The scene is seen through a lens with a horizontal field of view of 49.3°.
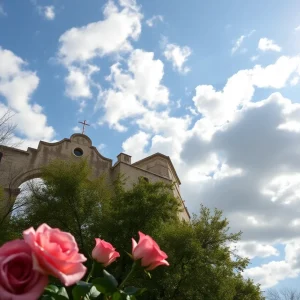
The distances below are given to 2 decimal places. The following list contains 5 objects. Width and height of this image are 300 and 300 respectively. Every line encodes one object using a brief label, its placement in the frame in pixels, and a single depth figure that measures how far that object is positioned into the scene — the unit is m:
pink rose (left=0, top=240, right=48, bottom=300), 1.25
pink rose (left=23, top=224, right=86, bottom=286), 1.27
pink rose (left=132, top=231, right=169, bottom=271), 1.87
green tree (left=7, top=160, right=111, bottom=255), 13.59
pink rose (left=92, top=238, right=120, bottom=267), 2.00
